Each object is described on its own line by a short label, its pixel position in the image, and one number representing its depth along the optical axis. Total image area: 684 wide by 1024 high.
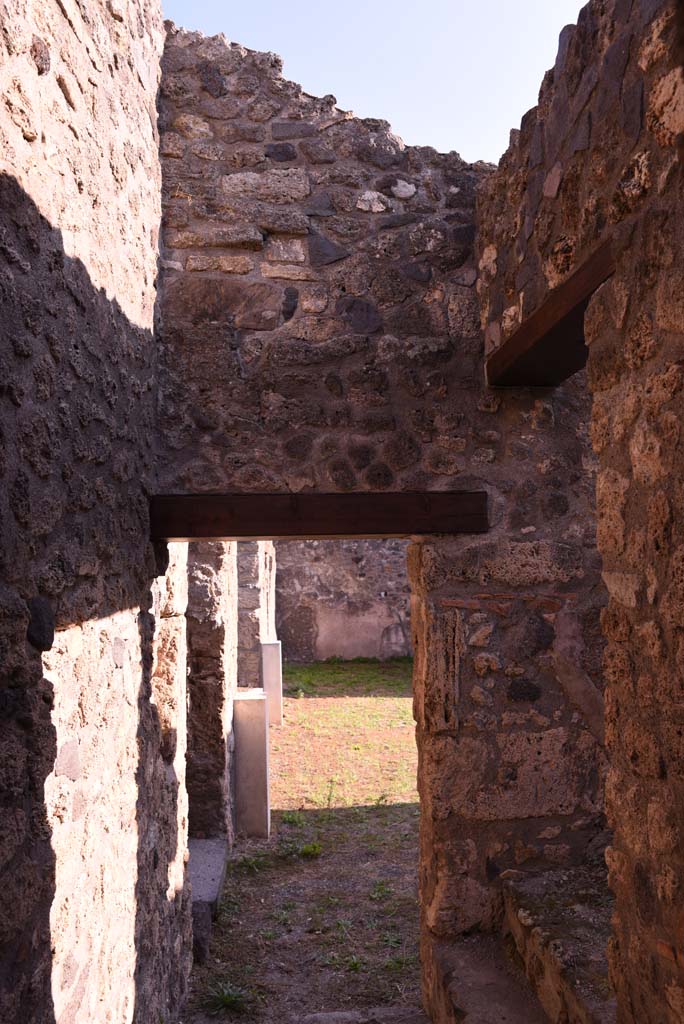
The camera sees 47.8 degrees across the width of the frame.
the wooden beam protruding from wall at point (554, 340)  2.14
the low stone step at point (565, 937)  2.32
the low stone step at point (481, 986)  2.65
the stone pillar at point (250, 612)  7.55
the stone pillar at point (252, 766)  5.80
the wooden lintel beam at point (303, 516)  3.13
